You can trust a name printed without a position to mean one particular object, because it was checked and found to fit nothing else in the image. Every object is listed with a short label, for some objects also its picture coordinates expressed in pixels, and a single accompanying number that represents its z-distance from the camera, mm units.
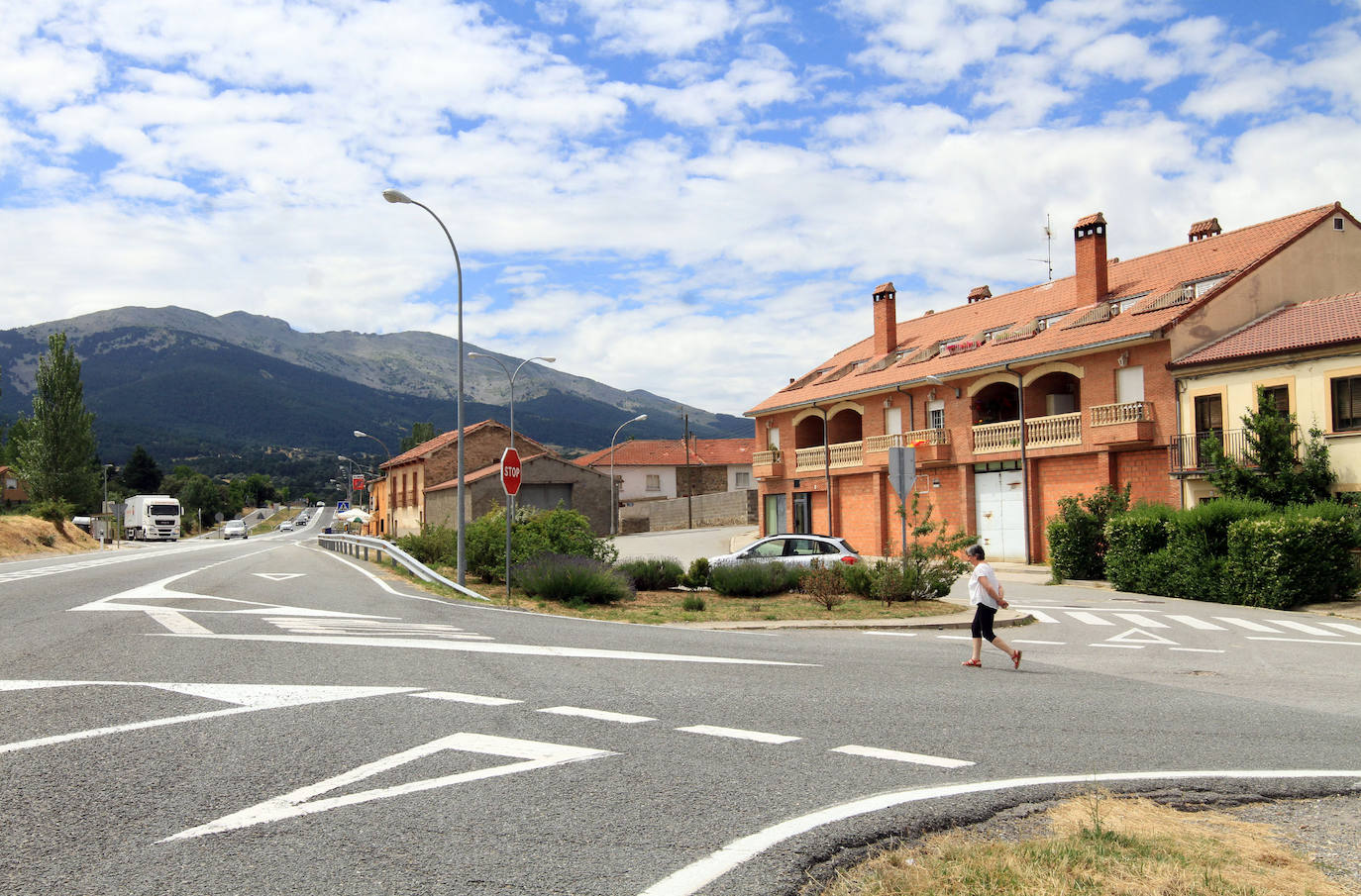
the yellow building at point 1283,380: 25531
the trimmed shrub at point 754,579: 20703
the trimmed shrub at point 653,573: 22297
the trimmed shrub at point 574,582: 18672
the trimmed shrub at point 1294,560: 20953
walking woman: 11258
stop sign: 17969
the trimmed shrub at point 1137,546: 24391
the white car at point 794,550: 22812
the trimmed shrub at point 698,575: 22719
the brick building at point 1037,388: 31234
